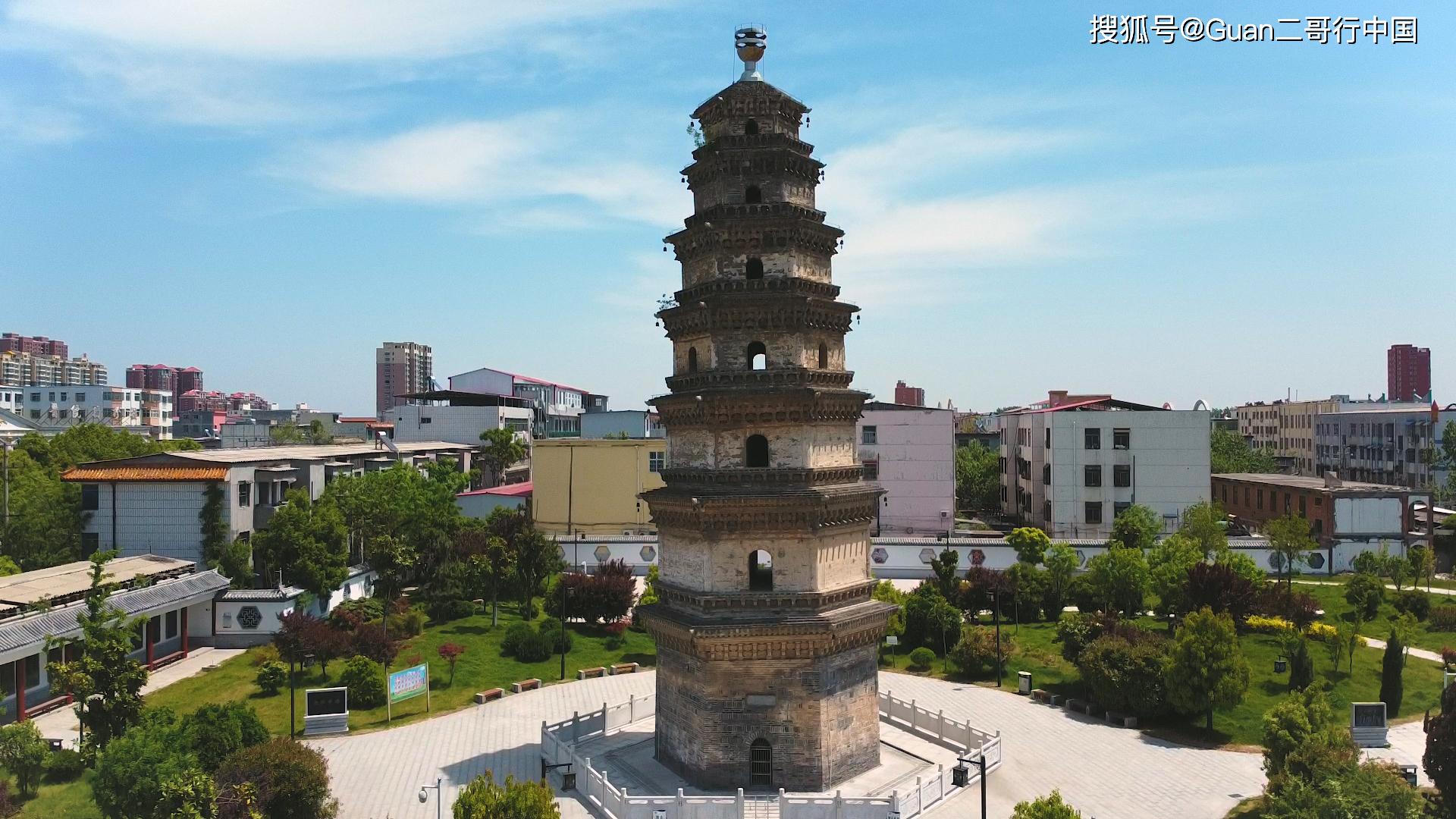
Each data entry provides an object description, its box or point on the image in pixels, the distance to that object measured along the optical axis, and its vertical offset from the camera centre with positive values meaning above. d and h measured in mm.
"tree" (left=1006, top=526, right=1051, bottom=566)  49844 -5911
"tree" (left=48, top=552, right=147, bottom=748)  26141 -6813
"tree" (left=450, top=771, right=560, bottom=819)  19562 -7704
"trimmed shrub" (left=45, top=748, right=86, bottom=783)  26469 -9294
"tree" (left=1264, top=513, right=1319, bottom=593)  49406 -5560
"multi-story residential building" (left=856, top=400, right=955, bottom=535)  64000 -2220
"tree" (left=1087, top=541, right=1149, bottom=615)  43781 -6875
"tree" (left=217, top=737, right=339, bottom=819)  22047 -8163
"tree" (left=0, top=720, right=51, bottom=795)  24625 -8275
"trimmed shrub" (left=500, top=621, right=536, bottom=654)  40316 -8664
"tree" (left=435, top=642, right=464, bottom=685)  37156 -8569
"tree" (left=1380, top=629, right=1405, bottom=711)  31938 -8405
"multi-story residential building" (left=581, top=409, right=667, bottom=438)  89000 +1406
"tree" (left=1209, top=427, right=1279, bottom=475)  84562 -2207
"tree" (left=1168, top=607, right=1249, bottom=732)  29906 -7619
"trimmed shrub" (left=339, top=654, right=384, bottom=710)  33719 -8816
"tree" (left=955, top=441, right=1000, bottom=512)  83812 -4229
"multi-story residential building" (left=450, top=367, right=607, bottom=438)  106812 +5544
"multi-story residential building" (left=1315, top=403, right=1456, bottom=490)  81938 -1211
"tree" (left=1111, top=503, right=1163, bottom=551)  52094 -5408
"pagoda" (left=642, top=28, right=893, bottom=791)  24234 -1505
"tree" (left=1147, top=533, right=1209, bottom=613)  42656 -6259
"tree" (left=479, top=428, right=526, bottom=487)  81188 -1127
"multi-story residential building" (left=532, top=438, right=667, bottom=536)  62656 -3123
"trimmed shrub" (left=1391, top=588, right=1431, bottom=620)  44531 -8308
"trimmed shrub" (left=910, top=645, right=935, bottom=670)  39750 -9564
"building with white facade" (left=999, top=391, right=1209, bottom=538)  61844 -2012
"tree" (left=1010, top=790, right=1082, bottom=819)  18344 -7462
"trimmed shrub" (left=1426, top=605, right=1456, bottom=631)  42656 -8657
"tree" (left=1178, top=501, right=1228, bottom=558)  49281 -5211
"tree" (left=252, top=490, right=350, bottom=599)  44000 -5230
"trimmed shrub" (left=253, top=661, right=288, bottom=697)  34656 -8834
